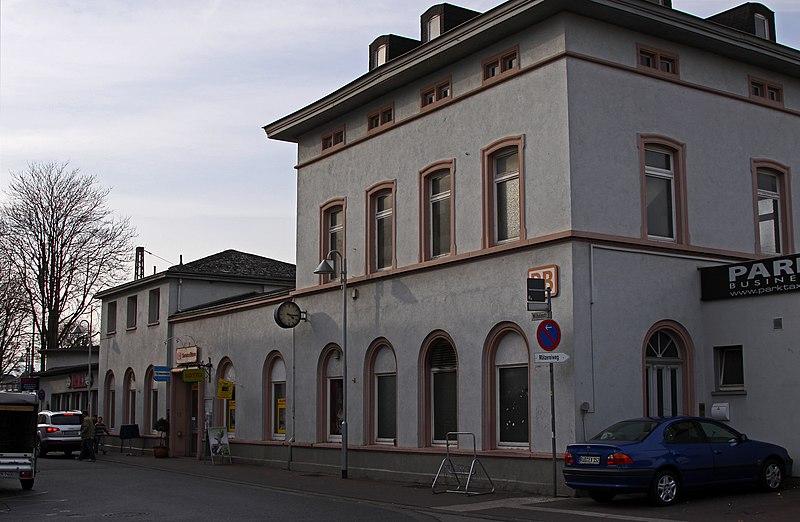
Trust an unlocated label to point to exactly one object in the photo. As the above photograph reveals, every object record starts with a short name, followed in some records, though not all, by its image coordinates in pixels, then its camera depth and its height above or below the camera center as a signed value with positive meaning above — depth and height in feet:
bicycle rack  67.97 -5.55
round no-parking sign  58.39 +3.48
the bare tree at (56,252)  180.96 +26.74
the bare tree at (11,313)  172.05 +15.33
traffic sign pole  59.67 -1.04
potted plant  118.42 -4.01
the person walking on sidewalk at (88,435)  118.52 -4.38
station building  64.49 +11.77
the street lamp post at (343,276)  82.53 +10.20
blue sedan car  52.34 -3.61
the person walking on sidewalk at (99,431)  129.08 -4.30
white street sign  58.28 +2.16
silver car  131.95 -4.58
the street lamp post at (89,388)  154.22 +1.57
